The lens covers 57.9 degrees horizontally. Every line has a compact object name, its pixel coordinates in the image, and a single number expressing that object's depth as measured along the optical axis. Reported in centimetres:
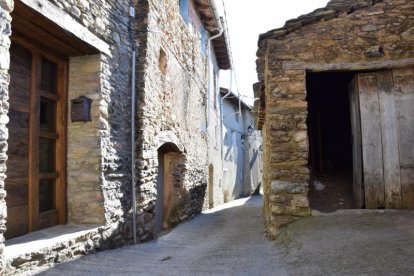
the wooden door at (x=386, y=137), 452
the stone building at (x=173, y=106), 566
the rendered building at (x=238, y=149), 1553
